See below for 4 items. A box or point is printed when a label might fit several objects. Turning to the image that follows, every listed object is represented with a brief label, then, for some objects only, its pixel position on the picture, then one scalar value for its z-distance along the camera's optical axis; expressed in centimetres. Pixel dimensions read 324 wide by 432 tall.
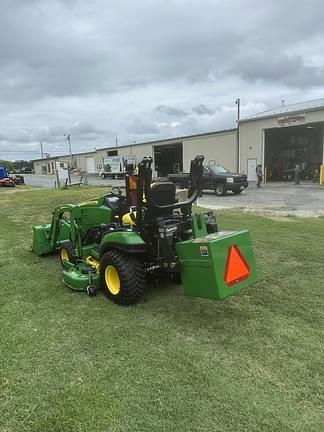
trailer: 4566
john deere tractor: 379
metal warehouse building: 2845
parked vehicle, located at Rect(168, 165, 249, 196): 2012
